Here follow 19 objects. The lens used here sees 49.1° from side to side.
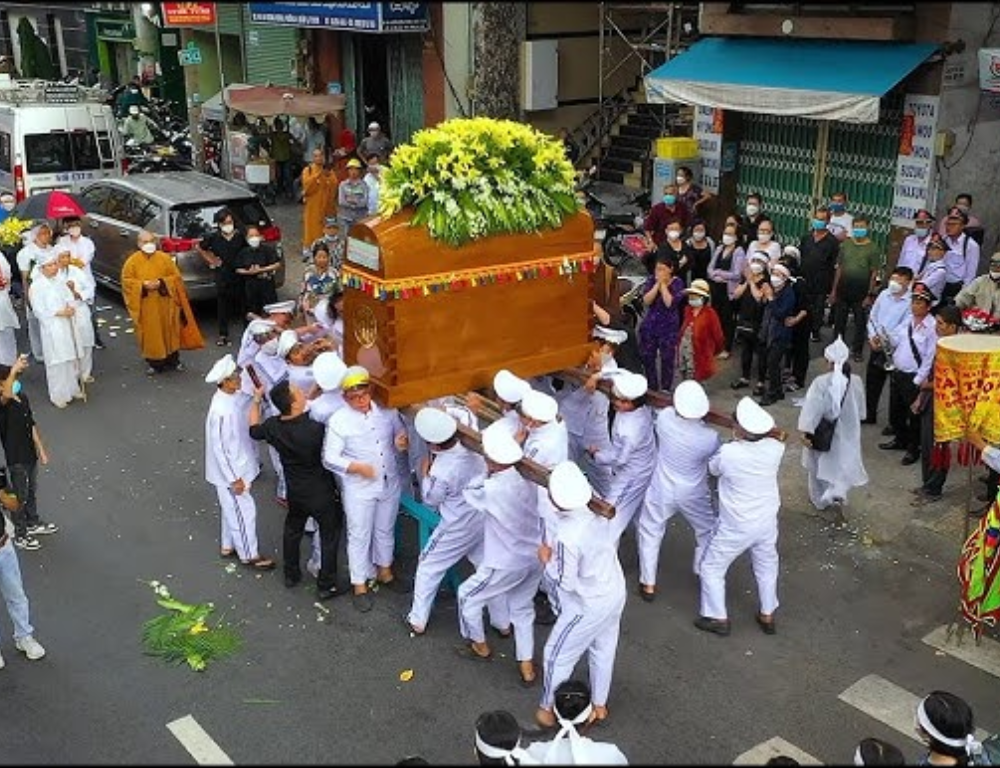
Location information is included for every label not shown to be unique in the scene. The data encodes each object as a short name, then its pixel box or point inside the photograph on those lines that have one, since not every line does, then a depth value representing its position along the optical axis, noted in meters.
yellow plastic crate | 14.81
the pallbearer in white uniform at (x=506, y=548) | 6.40
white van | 16.12
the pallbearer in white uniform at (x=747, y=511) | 6.75
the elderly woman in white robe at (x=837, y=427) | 8.12
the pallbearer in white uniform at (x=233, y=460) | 7.62
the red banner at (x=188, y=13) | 20.50
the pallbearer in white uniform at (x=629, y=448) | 7.38
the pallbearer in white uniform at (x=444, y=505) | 6.80
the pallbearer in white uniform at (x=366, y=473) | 7.10
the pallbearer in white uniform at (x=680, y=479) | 7.08
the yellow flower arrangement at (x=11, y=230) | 12.74
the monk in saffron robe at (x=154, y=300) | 11.63
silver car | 12.98
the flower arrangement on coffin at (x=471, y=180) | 6.65
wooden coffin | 6.70
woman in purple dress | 10.21
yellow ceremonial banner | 7.07
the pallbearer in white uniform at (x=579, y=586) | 5.80
